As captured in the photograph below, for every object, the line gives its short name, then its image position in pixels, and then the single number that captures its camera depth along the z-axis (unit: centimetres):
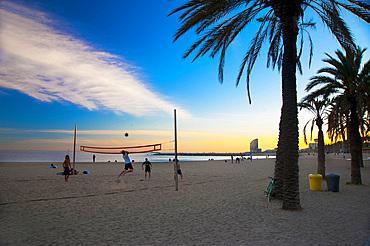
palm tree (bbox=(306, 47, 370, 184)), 1316
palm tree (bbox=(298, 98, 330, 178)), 1509
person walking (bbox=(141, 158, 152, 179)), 1731
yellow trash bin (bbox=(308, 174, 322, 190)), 1169
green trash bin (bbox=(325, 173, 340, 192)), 1108
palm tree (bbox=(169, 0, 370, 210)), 760
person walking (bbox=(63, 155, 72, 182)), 1529
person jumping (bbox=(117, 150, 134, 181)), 1532
